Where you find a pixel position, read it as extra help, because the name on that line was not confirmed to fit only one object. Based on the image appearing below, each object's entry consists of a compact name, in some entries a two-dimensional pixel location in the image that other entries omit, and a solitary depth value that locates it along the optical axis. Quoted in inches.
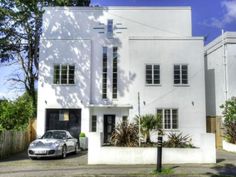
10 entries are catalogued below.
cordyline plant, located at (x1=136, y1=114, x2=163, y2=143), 409.3
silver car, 411.8
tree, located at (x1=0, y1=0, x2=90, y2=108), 645.7
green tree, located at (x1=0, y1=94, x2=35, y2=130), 517.1
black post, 310.5
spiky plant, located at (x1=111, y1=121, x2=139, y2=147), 375.5
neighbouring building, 560.5
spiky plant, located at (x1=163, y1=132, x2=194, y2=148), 380.0
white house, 572.1
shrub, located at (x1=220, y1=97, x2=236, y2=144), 507.6
